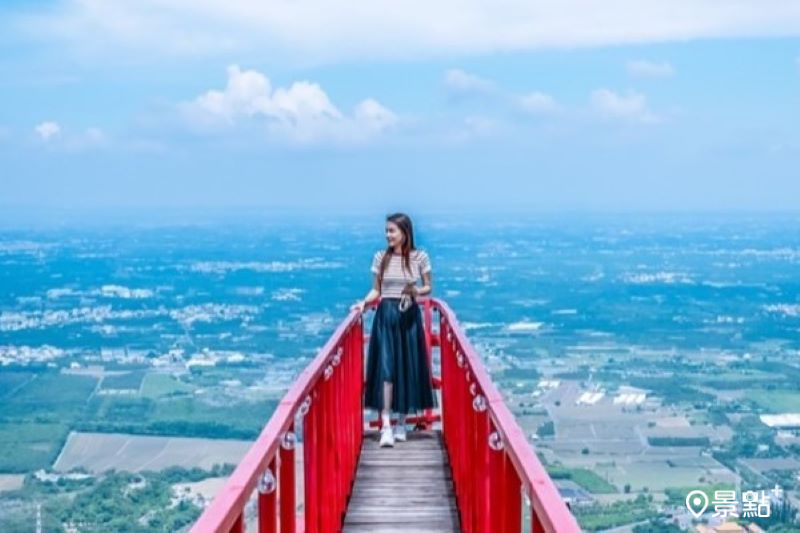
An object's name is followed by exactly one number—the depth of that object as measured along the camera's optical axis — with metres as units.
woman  8.31
